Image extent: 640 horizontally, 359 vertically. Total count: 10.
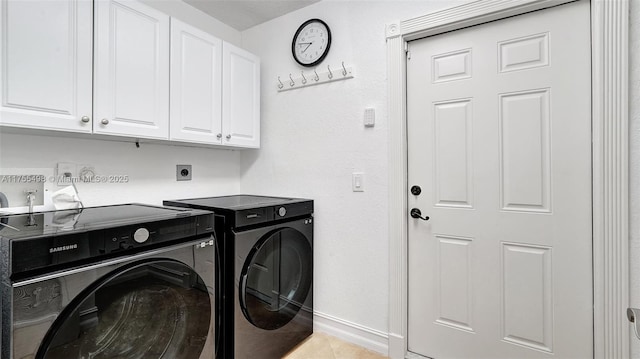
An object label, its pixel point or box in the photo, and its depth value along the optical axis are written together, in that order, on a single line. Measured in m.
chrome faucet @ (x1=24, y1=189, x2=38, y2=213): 1.50
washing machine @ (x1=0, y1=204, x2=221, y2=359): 0.95
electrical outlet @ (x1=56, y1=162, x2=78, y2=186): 1.62
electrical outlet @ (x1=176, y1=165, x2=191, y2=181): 2.18
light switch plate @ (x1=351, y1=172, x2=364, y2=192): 2.01
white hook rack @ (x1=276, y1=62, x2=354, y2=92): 2.05
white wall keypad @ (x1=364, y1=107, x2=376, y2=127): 1.94
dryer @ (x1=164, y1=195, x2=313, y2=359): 1.62
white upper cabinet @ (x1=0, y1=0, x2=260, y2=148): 1.26
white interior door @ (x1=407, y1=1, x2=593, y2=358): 1.48
